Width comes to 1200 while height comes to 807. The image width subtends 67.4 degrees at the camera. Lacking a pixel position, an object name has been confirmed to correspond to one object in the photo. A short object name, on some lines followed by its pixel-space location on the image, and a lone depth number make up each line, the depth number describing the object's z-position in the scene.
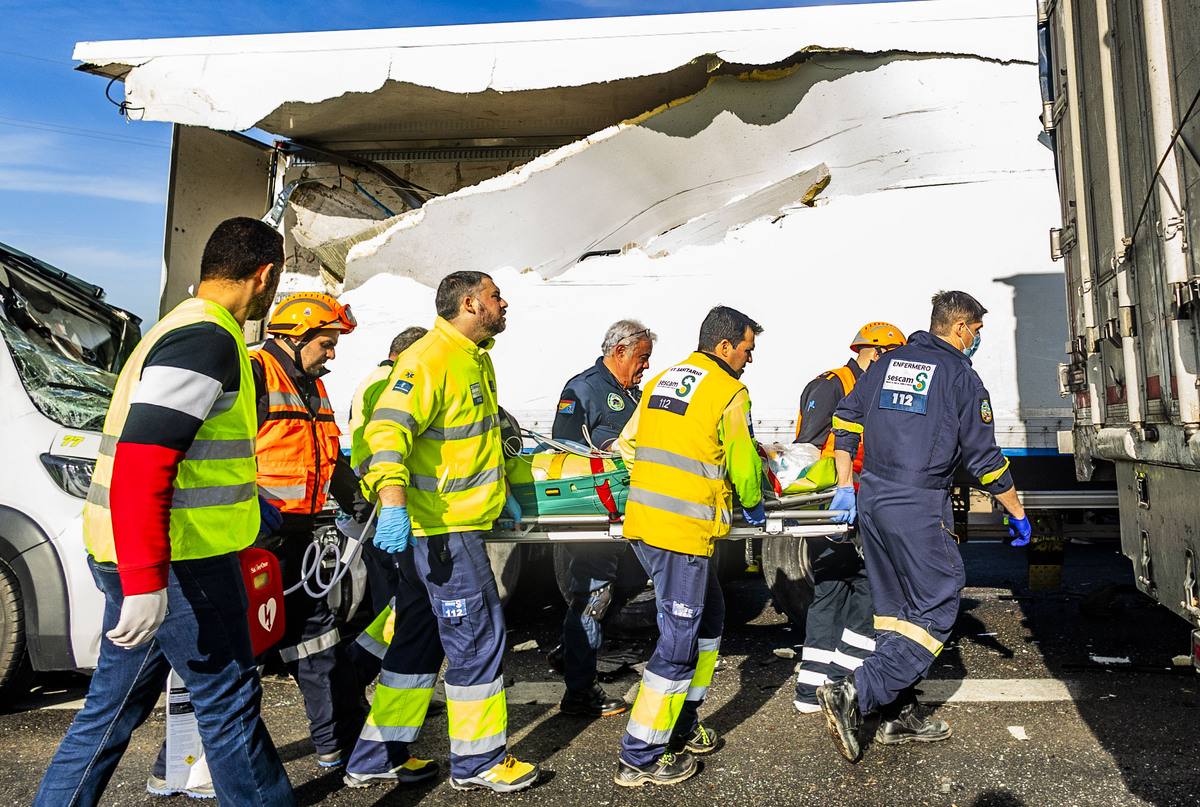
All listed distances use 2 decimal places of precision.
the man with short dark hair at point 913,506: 3.39
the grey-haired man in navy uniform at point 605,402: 4.26
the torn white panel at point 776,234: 4.94
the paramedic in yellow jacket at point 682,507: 3.25
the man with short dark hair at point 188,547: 2.06
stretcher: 4.06
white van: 4.00
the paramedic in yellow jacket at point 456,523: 3.05
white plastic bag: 4.29
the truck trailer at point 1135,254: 2.73
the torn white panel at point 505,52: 4.93
